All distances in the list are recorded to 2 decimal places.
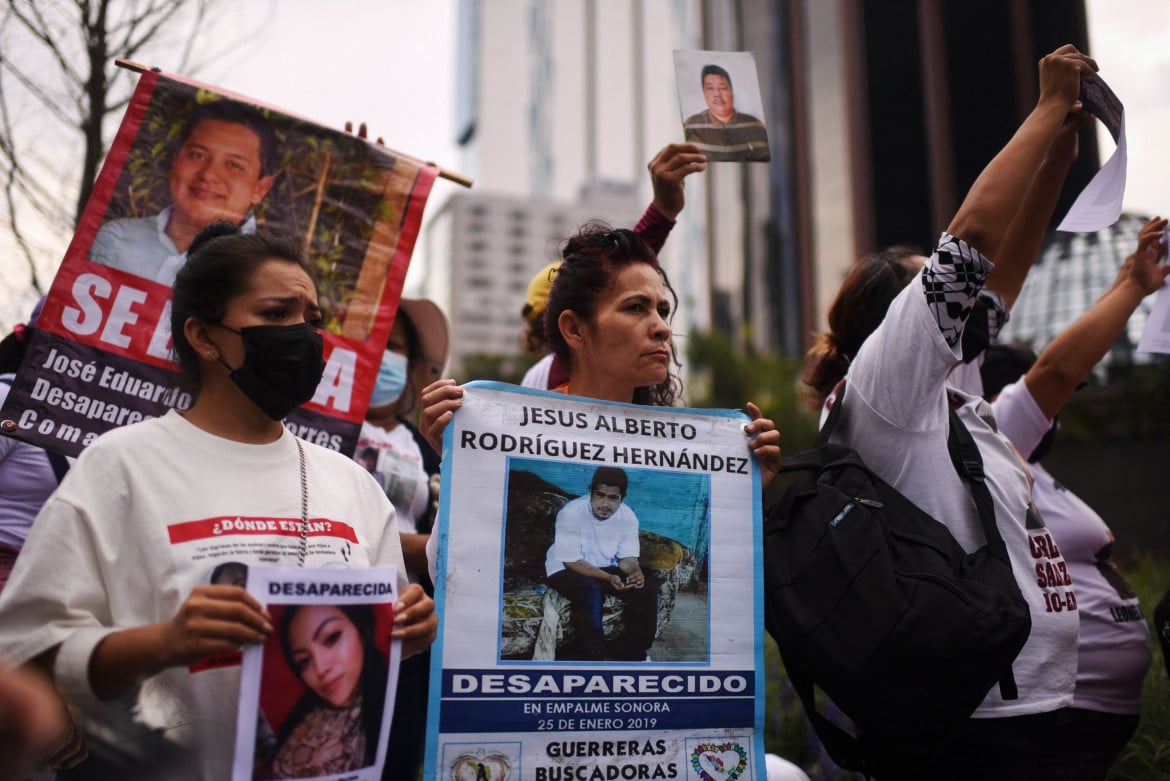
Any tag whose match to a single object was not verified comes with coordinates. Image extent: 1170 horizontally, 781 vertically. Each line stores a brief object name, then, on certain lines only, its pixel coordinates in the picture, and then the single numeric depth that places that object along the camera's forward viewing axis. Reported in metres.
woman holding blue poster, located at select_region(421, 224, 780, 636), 2.12
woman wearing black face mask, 1.51
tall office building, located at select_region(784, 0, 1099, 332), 25.89
